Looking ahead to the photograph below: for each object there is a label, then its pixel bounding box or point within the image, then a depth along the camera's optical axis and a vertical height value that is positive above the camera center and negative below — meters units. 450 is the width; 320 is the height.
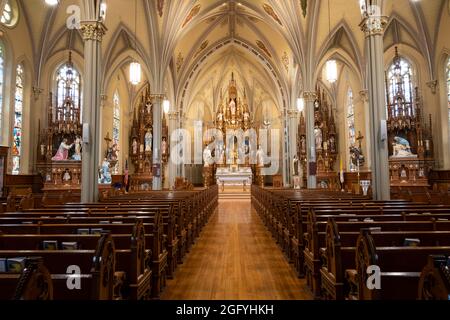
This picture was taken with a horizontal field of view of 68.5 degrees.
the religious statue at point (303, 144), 26.50 +2.68
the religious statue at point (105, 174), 19.31 +0.40
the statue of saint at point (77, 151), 20.17 +1.84
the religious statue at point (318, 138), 26.67 +3.20
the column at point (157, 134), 20.39 +2.90
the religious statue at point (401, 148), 19.45 +1.71
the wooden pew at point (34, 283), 1.82 -0.59
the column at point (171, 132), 28.07 +4.15
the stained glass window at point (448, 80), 18.28 +5.31
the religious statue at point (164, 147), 28.16 +2.83
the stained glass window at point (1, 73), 16.38 +5.44
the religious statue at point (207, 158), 32.92 +2.14
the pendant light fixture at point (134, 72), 14.45 +4.73
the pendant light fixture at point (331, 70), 14.54 +4.77
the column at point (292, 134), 27.59 +3.75
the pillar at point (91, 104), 11.30 +2.67
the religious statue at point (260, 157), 33.16 +2.16
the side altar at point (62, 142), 18.94 +2.33
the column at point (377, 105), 10.91 +2.45
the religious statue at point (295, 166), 24.74 +0.92
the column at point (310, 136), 19.48 +2.54
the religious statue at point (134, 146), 27.36 +2.84
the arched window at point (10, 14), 16.44 +8.53
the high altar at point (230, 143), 33.09 +3.72
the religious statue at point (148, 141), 27.34 +3.23
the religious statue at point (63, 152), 19.47 +1.75
